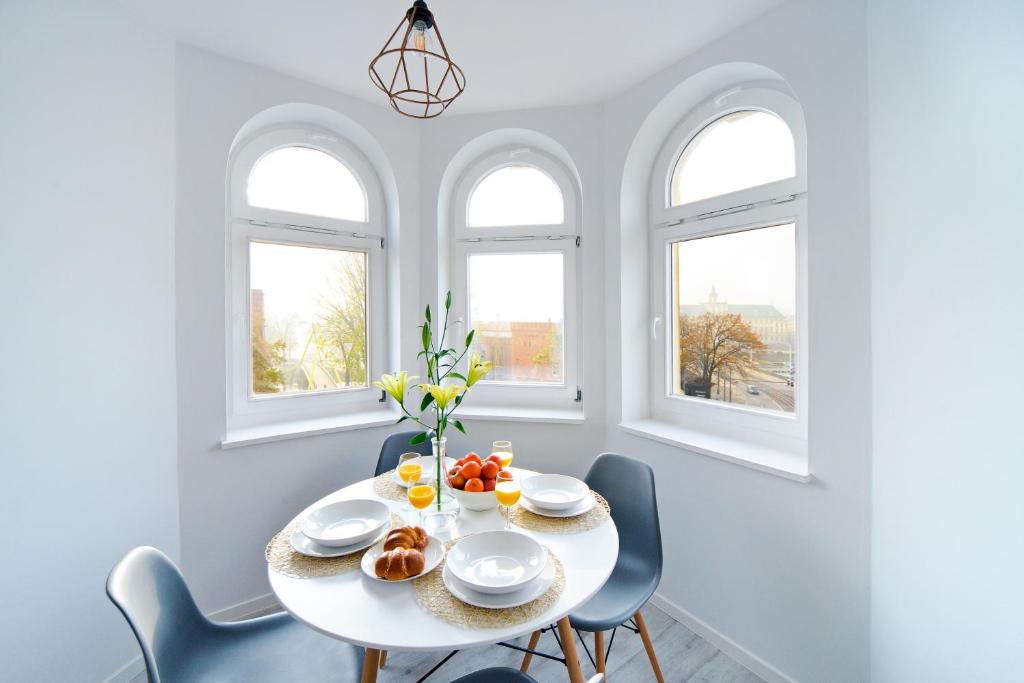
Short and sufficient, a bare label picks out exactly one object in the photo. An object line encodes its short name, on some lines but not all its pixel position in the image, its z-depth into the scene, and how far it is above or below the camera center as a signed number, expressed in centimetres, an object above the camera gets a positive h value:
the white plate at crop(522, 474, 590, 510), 145 -55
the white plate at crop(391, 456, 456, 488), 167 -52
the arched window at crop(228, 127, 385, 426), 229 +38
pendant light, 189 +134
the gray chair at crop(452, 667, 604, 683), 107 -84
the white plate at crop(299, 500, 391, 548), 126 -56
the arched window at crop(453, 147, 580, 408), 268 +43
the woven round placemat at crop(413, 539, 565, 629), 95 -62
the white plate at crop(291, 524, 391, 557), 118 -58
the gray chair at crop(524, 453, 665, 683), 143 -84
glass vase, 135 -56
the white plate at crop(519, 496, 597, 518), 145 -58
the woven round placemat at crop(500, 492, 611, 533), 136 -59
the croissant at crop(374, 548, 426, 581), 108 -57
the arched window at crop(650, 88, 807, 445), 186 +34
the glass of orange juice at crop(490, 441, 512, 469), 151 -40
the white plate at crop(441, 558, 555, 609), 98 -60
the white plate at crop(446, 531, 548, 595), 107 -57
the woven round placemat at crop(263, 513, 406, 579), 112 -60
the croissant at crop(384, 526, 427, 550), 115 -54
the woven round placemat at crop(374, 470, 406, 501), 159 -57
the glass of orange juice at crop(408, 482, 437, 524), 129 -47
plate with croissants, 108 -57
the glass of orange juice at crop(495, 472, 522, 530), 131 -46
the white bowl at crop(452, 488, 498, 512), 142 -53
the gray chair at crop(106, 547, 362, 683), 109 -87
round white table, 90 -62
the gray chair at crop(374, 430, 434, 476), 209 -54
